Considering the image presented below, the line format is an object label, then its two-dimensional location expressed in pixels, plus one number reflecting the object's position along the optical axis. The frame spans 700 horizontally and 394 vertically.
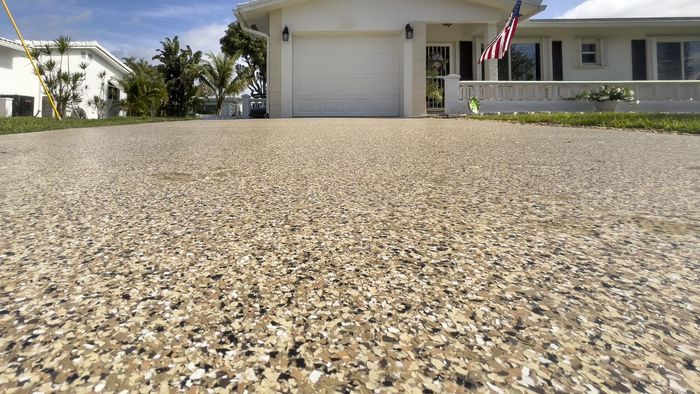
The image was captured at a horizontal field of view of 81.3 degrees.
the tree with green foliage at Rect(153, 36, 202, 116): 20.17
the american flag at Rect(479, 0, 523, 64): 8.18
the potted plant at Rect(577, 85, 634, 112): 9.15
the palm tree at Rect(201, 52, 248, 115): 20.80
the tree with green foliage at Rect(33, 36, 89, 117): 15.27
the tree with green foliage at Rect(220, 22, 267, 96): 27.00
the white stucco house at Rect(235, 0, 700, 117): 9.57
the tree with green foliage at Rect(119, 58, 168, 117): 18.14
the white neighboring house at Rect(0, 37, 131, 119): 15.75
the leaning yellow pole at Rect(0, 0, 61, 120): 11.35
